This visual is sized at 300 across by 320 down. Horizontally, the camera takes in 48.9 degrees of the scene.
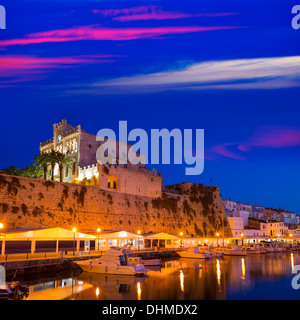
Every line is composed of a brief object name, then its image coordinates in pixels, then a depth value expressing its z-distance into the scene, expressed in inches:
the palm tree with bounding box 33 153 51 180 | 1981.1
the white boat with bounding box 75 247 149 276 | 1031.6
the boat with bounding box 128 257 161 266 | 1221.9
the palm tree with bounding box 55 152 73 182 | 2016.5
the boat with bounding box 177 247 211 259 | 1674.5
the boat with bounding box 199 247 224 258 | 1770.4
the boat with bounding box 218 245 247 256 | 1982.0
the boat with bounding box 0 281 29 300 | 626.0
